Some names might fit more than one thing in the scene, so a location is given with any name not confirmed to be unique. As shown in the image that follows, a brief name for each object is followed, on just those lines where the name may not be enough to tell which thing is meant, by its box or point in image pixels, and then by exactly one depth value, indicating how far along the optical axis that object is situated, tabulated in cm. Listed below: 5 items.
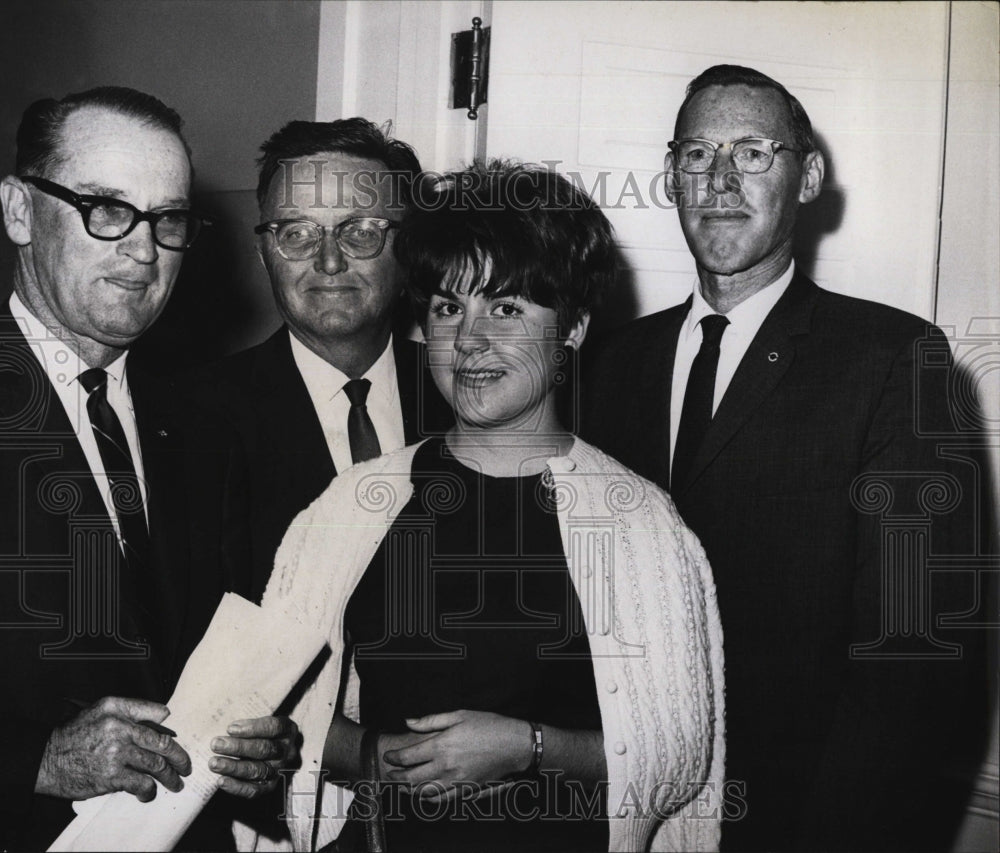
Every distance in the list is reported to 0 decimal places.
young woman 137
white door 171
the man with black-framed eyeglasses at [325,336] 150
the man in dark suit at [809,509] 148
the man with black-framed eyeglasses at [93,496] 133
